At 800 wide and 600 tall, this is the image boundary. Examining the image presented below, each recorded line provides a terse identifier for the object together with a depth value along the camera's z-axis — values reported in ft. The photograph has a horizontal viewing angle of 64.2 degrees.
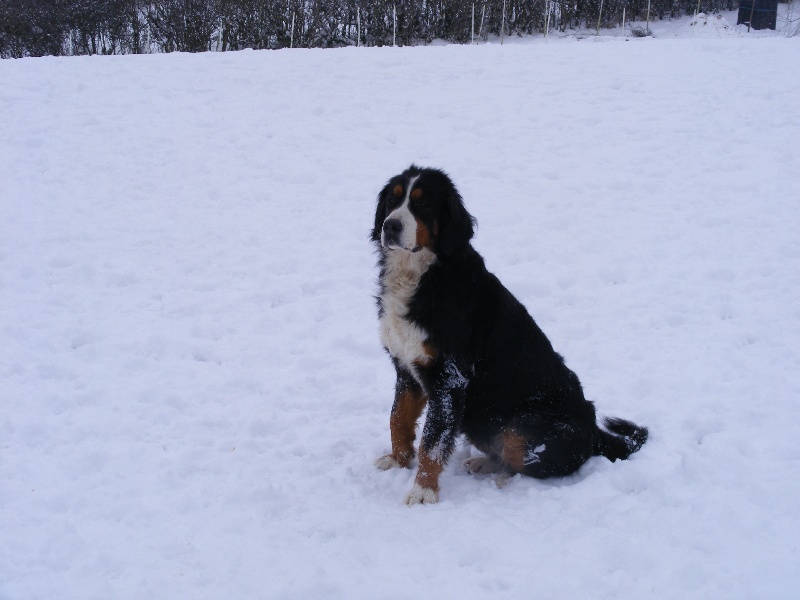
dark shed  71.41
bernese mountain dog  11.91
